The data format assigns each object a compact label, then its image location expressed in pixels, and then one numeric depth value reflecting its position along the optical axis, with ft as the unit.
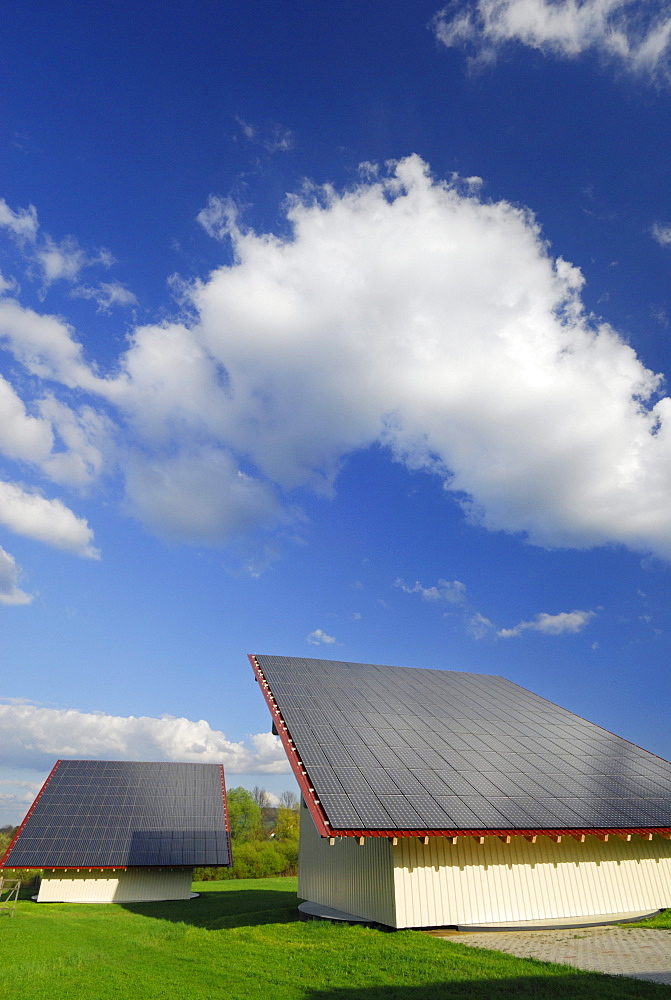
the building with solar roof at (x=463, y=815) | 49.60
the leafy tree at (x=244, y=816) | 214.07
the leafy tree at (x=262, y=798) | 347.99
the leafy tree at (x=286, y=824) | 189.88
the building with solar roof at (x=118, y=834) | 98.22
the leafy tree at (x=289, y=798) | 315.74
